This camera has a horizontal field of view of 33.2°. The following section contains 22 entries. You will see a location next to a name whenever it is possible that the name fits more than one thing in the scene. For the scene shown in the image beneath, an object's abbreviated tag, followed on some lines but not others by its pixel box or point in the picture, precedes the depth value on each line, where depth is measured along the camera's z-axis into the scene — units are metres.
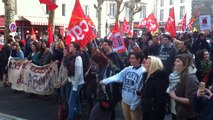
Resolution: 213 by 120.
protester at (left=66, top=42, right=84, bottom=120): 7.28
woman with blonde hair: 4.94
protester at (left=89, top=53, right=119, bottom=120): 5.69
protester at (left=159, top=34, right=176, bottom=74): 9.18
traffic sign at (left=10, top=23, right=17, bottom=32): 16.42
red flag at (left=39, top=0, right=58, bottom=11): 12.25
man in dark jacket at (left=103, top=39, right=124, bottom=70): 7.30
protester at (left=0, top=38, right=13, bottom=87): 12.83
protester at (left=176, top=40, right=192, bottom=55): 8.93
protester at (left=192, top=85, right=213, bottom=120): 3.74
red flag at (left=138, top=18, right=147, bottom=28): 21.17
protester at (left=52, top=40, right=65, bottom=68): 9.65
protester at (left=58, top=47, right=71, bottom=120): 7.67
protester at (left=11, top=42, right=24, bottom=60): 11.73
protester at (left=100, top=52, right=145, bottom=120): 5.50
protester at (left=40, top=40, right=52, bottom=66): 9.98
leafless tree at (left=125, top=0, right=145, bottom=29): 42.00
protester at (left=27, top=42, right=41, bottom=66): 10.39
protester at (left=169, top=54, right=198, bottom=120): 4.51
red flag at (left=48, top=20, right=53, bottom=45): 12.31
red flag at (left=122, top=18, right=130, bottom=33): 22.19
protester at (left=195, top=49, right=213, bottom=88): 7.96
